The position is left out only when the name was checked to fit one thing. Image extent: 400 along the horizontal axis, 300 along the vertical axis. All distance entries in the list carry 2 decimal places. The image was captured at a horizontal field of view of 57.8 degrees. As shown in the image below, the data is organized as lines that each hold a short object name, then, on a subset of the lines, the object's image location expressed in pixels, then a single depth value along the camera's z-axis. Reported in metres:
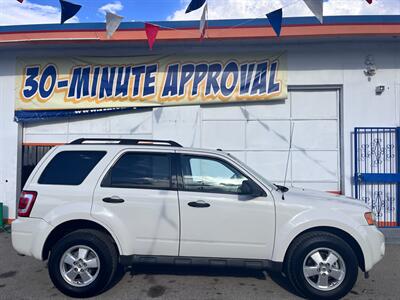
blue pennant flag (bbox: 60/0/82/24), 6.69
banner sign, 8.59
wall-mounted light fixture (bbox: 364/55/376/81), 8.40
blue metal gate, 8.36
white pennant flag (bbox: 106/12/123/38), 7.28
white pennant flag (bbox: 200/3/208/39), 7.10
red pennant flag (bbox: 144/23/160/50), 7.49
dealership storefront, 8.40
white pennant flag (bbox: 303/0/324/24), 5.66
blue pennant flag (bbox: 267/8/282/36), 6.59
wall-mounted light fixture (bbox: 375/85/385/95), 8.35
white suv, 4.54
